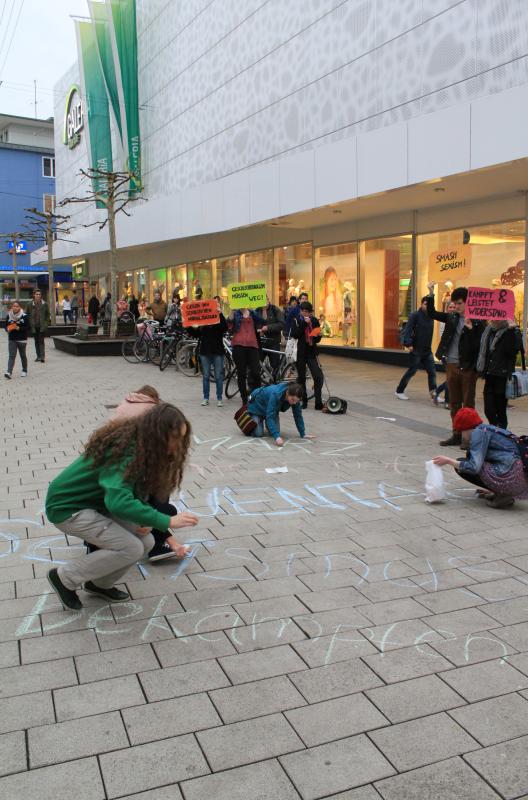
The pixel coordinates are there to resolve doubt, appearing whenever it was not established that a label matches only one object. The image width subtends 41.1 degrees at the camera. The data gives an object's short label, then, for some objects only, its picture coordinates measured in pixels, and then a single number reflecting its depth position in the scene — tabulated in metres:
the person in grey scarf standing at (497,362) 7.43
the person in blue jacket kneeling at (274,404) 7.83
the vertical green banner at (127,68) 29.23
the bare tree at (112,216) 20.20
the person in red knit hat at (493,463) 5.50
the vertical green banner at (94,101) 31.94
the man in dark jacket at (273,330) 12.42
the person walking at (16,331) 14.31
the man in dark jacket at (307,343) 10.20
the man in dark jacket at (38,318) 17.07
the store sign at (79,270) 43.12
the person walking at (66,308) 36.64
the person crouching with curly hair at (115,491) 3.38
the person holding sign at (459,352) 8.27
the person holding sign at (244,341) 10.03
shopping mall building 11.73
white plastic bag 5.71
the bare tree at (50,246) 31.56
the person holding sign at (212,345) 10.30
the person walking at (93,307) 32.62
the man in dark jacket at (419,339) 11.16
